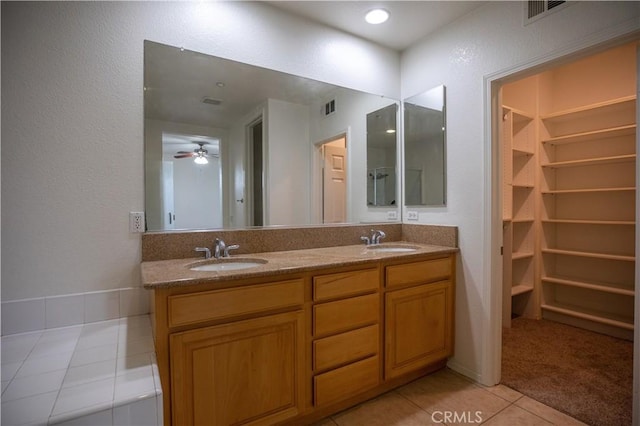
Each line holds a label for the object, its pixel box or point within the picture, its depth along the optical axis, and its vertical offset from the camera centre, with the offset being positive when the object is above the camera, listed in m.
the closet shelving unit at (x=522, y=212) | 3.10 -0.08
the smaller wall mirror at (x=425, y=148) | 2.36 +0.45
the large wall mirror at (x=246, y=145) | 1.79 +0.41
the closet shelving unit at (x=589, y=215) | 2.78 -0.11
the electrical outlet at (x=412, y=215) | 2.58 -0.08
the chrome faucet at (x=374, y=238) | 2.46 -0.26
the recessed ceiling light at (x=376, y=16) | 2.12 +1.32
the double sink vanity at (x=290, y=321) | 1.31 -0.58
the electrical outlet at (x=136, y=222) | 1.67 -0.08
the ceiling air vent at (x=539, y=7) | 1.73 +1.12
